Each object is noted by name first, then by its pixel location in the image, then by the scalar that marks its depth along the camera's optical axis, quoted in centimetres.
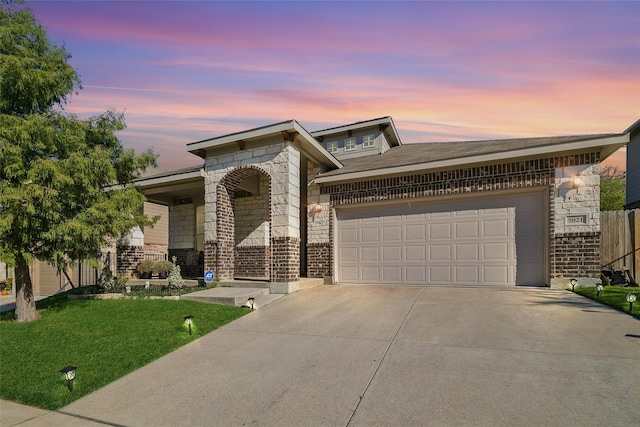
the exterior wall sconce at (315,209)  1182
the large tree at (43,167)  688
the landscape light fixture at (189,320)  644
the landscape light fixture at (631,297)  630
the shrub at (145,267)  1337
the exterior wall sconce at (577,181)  881
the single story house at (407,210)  892
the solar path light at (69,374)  447
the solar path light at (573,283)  869
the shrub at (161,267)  1332
